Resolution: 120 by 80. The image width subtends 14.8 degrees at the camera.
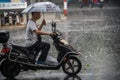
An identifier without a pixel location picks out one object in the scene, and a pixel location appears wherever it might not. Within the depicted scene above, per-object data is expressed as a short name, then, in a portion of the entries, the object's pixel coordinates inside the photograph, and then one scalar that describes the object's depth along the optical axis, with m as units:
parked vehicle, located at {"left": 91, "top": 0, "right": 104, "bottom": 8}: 43.75
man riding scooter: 10.42
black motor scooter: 10.34
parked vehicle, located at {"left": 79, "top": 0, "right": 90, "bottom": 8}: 45.93
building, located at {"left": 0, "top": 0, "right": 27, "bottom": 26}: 23.91
